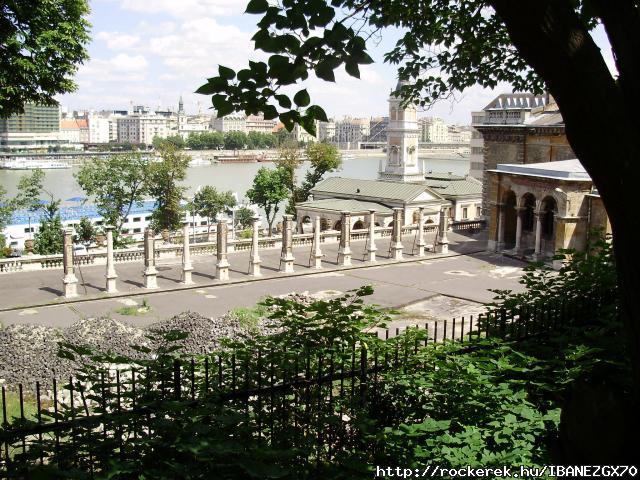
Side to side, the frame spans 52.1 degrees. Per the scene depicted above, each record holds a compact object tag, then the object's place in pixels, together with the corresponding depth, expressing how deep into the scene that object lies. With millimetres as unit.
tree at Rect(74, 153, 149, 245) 41062
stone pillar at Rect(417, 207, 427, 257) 30609
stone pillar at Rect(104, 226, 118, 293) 22219
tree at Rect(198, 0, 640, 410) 2654
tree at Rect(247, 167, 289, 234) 47281
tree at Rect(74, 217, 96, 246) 36219
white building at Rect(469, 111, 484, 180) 78500
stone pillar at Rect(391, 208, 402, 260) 29578
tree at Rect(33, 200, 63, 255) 29641
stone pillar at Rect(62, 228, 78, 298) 21328
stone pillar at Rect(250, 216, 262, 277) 25359
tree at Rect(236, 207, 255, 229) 51344
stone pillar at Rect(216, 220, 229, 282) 24469
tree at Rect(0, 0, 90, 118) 13375
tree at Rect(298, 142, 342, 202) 52219
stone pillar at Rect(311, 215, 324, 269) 27016
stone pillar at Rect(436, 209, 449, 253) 30844
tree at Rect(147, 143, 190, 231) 42906
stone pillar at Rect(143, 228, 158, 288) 22641
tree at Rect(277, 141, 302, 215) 50000
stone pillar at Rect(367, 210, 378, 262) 28342
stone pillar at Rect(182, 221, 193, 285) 23672
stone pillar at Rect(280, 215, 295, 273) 26000
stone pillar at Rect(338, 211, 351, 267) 27812
